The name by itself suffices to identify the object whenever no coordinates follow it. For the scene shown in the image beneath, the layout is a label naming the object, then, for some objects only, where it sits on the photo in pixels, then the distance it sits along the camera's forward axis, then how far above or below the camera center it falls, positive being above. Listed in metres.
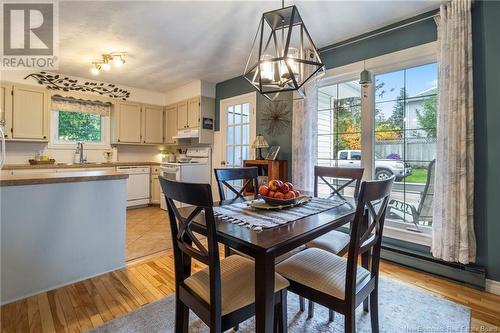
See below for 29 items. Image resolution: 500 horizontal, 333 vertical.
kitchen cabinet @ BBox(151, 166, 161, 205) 5.18 -0.45
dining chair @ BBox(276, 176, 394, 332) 1.12 -0.56
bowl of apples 1.59 -0.18
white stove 4.56 -0.06
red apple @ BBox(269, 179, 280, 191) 1.64 -0.13
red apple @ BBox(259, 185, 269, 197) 1.63 -0.16
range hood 4.74 +0.64
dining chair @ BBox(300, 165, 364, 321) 1.75 -0.55
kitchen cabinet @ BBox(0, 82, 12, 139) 3.67 +0.90
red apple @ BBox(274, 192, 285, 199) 1.59 -0.19
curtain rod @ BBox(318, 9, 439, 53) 2.33 +1.47
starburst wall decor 3.57 +0.74
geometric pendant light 1.45 +0.60
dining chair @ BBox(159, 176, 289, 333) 1.01 -0.57
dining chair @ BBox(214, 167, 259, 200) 2.09 -0.08
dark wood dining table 0.98 -0.33
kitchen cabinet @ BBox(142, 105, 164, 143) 5.25 +0.92
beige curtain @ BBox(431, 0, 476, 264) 2.05 +0.23
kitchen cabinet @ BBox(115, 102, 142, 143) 4.86 +0.88
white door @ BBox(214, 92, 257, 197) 4.14 +0.64
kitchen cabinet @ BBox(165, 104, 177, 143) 5.27 +0.95
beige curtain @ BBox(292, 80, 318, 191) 3.14 +0.36
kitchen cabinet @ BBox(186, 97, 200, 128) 4.70 +1.04
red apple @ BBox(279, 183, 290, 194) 1.63 -0.15
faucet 4.58 +0.29
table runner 1.30 -0.29
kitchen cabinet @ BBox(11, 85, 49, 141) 3.78 +0.84
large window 2.48 +0.34
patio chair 2.46 -0.42
